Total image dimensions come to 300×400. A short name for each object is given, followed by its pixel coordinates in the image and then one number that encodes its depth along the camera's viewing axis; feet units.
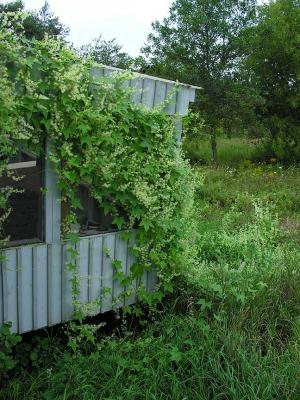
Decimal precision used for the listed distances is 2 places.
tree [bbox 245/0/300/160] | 51.31
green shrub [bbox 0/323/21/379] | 12.30
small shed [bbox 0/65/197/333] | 12.82
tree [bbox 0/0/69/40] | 85.92
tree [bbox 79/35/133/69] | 75.51
